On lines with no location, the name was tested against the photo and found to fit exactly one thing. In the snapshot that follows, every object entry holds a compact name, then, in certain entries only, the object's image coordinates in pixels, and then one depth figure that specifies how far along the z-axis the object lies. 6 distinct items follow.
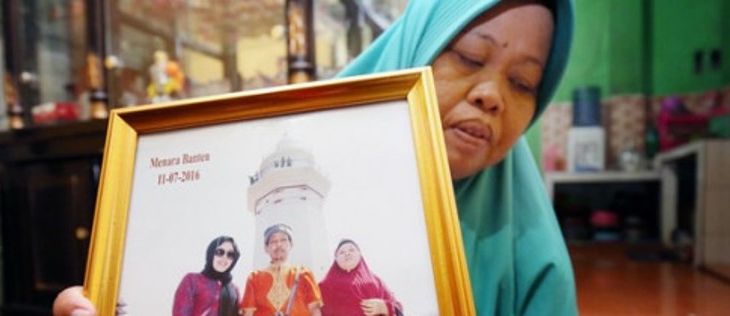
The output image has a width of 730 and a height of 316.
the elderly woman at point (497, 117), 0.49
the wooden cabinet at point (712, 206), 1.62
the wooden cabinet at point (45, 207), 1.65
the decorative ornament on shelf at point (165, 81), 1.70
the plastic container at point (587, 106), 2.39
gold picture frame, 0.39
